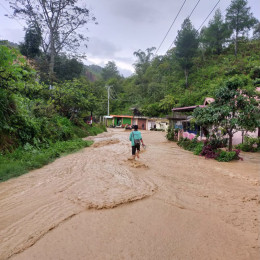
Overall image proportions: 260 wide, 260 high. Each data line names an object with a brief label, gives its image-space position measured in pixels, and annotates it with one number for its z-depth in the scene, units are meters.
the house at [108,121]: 43.17
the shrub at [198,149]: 10.13
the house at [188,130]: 12.77
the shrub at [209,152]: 9.01
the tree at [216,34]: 39.94
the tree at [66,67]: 27.30
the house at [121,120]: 40.20
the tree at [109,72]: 74.88
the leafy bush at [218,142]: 9.41
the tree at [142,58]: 62.72
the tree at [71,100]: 14.74
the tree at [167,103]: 35.54
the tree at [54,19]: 20.41
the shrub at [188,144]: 11.59
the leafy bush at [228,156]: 8.35
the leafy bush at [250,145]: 11.04
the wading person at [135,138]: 7.80
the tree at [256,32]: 42.14
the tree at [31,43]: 22.11
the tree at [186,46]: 39.06
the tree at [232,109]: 7.75
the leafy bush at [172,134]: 16.73
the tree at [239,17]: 37.33
